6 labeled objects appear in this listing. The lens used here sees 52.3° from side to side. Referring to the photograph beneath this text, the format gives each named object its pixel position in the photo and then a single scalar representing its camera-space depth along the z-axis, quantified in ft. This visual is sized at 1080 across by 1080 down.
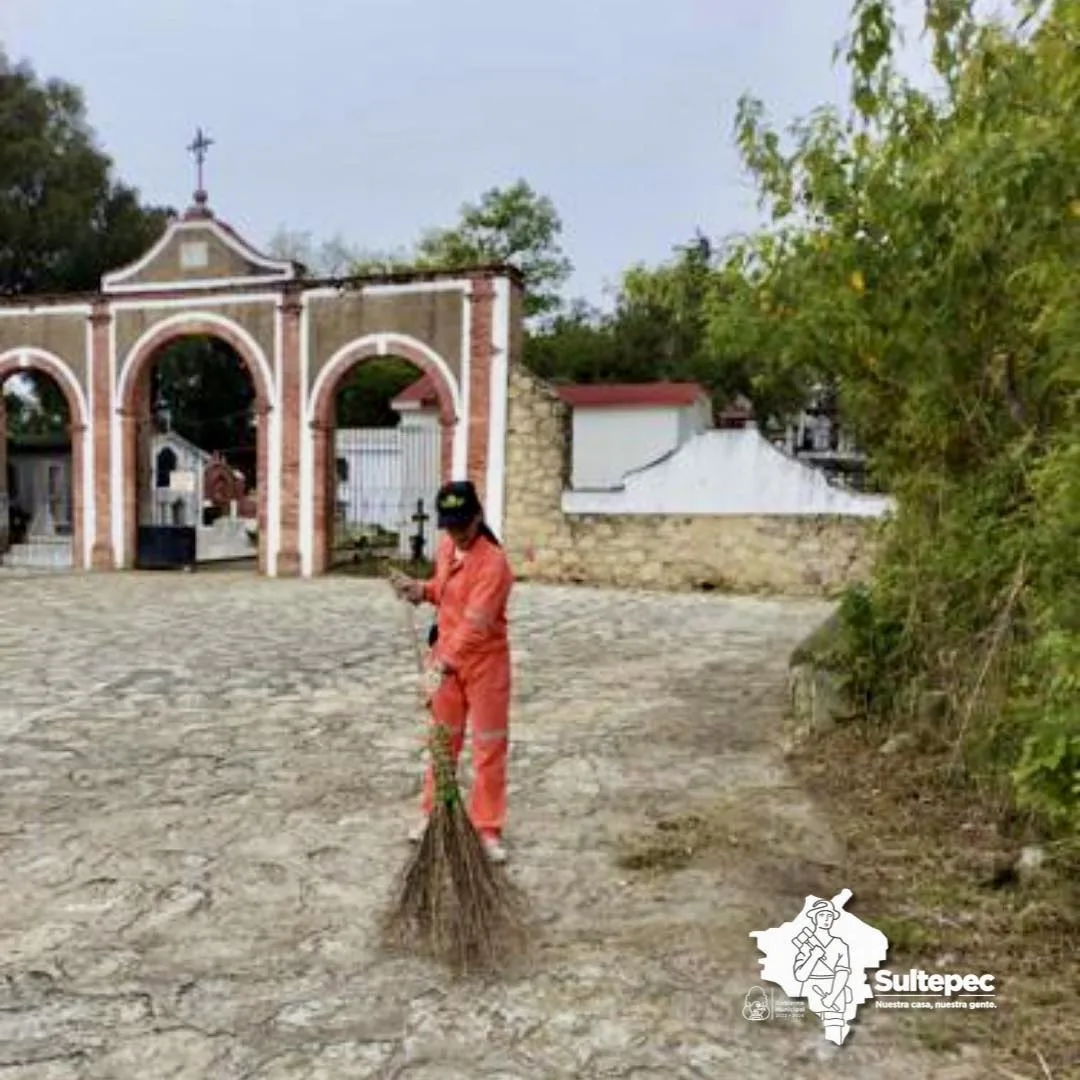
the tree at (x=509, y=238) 115.24
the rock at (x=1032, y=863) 12.16
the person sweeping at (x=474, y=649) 13.04
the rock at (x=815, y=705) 18.95
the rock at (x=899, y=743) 17.16
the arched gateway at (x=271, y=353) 52.75
